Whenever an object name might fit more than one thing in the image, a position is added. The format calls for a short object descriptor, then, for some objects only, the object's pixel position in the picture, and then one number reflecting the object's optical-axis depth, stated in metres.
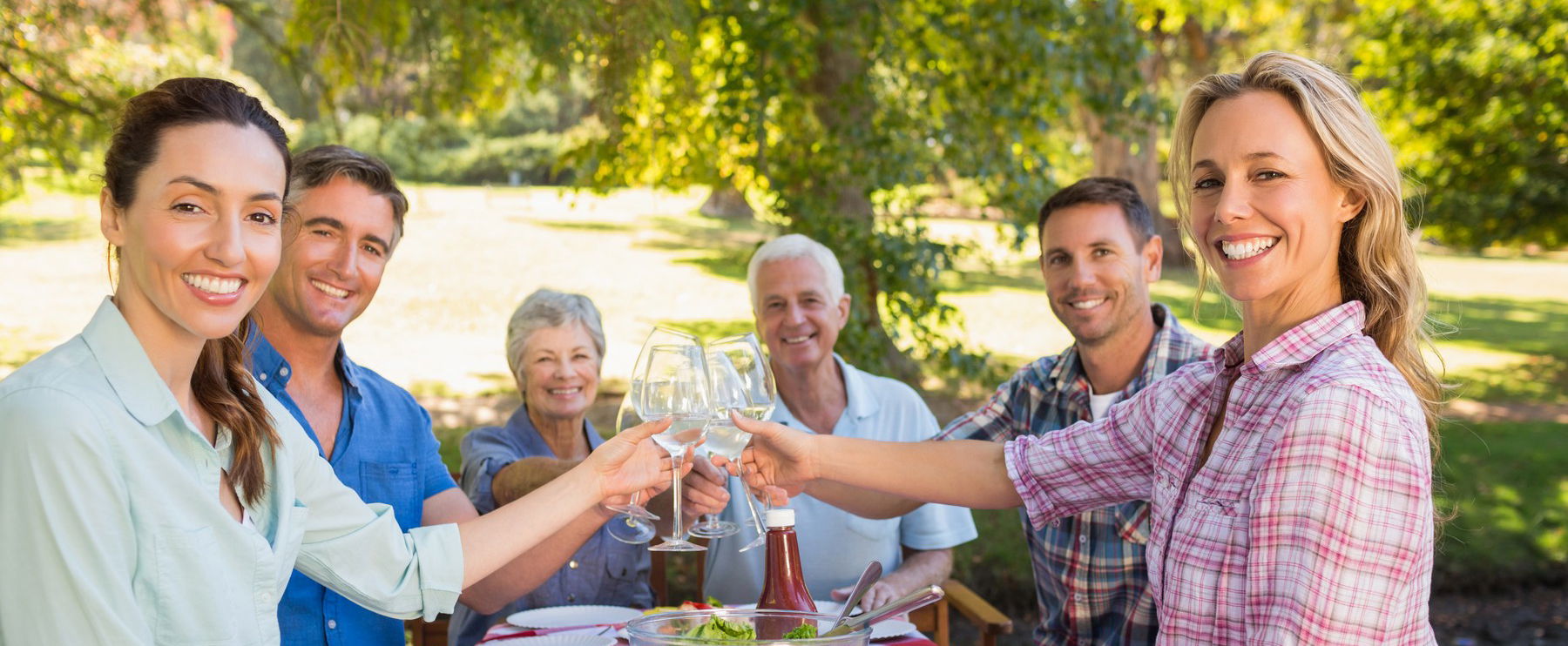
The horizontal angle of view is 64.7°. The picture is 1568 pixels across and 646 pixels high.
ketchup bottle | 2.55
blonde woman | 1.82
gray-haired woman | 3.78
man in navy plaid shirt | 3.30
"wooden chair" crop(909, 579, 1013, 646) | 3.38
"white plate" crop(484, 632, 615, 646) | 2.78
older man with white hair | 3.85
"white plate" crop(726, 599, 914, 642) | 2.80
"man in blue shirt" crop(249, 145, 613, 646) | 3.01
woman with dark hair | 1.68
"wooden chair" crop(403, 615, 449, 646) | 3.59
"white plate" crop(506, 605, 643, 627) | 2.98
